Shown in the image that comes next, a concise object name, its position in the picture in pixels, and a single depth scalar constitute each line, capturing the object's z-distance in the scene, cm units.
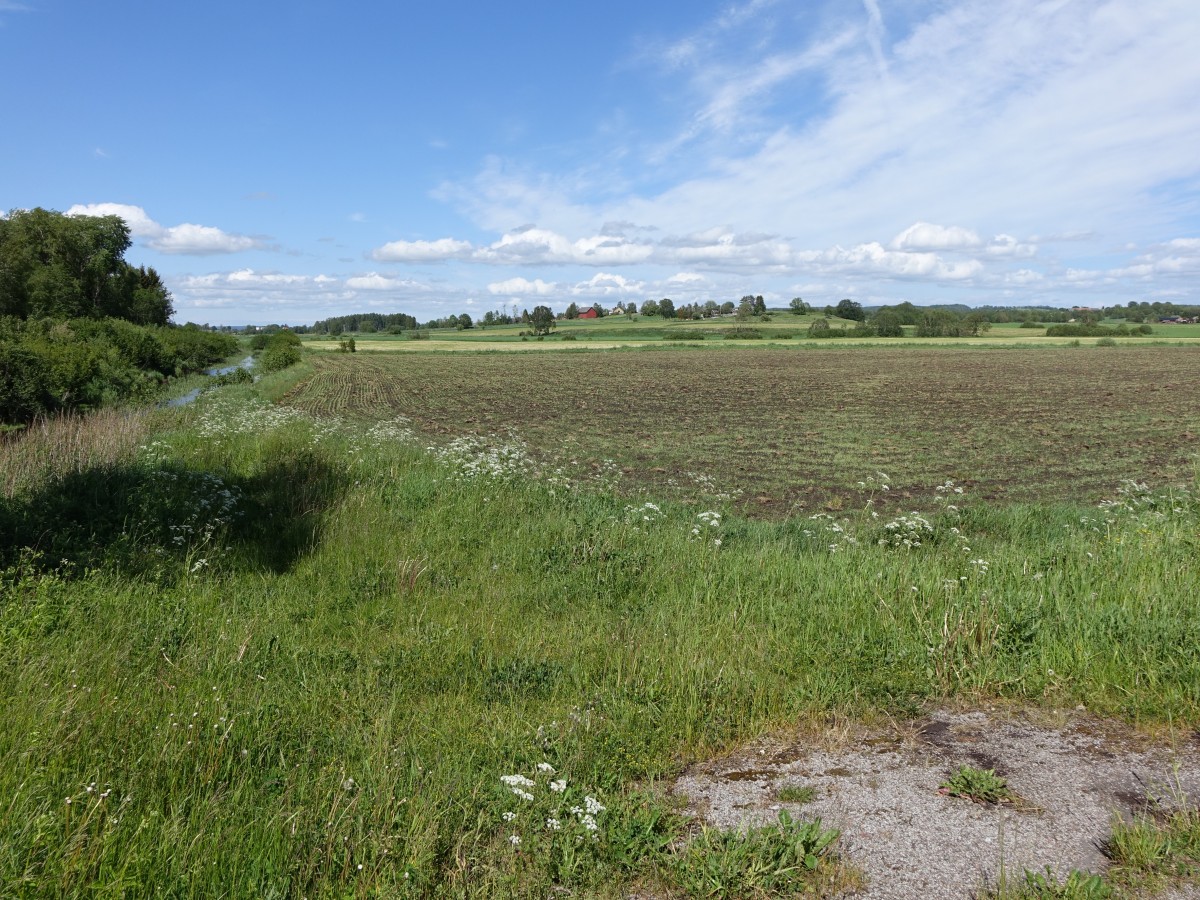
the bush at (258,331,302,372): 5331
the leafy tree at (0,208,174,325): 5422
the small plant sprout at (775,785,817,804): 352
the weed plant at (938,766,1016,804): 344
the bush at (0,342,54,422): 2064
